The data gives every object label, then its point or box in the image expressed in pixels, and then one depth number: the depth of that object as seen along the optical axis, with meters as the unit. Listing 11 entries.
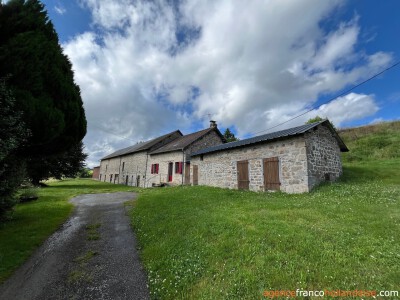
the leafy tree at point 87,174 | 59.22
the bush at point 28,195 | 12.88
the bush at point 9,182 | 6.98
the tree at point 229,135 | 49.81
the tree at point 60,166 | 21.23
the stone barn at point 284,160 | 11.66
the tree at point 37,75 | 5.98
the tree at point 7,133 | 5.57
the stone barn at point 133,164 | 27.64
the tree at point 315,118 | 35.61
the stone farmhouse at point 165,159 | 22.23
